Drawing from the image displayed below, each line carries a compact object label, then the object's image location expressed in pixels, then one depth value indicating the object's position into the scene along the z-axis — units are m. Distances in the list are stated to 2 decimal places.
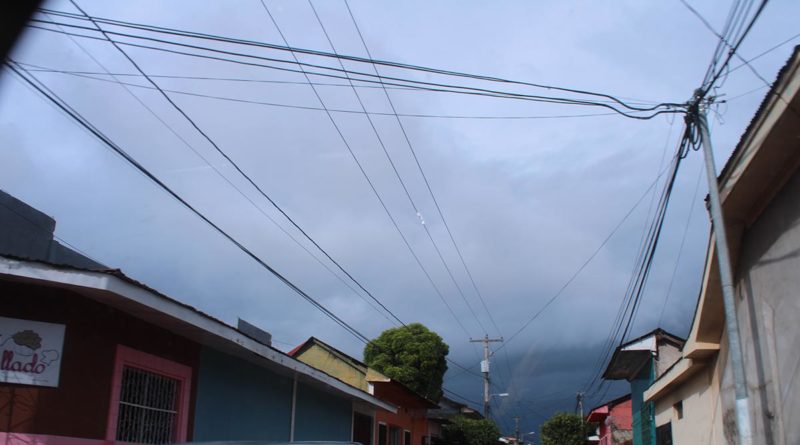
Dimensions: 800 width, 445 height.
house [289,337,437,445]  22.27
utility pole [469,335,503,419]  44.69
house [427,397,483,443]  34.44
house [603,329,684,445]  19.48
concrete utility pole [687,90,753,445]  8.20
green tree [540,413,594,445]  50.31
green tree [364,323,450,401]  31.75
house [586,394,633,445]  32.66
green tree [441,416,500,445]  36.78
